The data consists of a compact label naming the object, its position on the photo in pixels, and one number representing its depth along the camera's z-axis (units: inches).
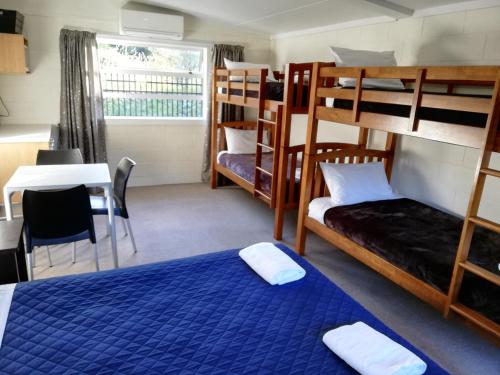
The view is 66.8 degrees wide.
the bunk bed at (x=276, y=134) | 128.8
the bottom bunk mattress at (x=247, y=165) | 147.2
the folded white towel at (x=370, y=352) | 47.3
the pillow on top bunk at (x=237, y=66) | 173.1
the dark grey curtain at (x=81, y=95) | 168.6
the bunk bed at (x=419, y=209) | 69.9
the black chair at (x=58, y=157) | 126.2
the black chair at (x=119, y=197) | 113.3
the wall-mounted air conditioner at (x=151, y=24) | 171.9
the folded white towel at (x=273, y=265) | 68.4
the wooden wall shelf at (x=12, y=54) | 144.3
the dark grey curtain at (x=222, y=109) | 196.5
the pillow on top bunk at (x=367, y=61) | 110.5
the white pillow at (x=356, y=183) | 117.8
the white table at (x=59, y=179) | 96.2
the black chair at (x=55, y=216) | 87.3
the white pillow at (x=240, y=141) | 189.8
